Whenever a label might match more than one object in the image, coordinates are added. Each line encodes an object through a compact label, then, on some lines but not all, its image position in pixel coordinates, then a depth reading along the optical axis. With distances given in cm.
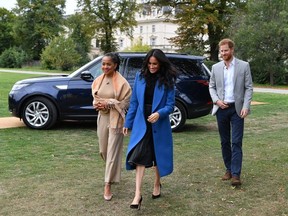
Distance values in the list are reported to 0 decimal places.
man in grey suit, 521
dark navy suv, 909
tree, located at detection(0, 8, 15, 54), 8344
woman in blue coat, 452
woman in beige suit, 483
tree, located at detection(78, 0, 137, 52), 4831
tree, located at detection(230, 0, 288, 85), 2680
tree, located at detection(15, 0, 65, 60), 7219
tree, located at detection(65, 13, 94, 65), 6000
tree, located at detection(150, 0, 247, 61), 3612
